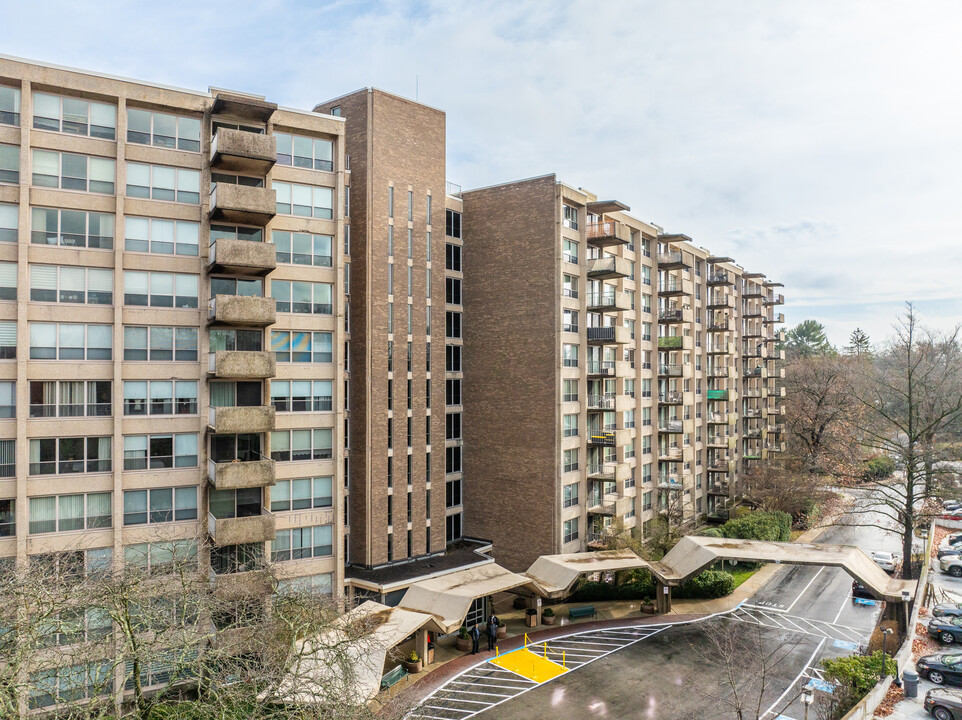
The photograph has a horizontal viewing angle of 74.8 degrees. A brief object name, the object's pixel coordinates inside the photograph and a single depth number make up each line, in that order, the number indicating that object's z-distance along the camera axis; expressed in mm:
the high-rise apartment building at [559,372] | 38438
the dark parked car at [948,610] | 31891
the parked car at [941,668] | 25156
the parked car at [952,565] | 42344
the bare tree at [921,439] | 37969
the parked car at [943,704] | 21702
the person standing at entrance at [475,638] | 29562
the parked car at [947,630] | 29462
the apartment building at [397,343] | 34188
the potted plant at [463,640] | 30000
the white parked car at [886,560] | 42450
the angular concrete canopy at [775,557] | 29797
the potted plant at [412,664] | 27594
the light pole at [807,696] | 18766
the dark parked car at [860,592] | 37750
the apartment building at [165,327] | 24328
